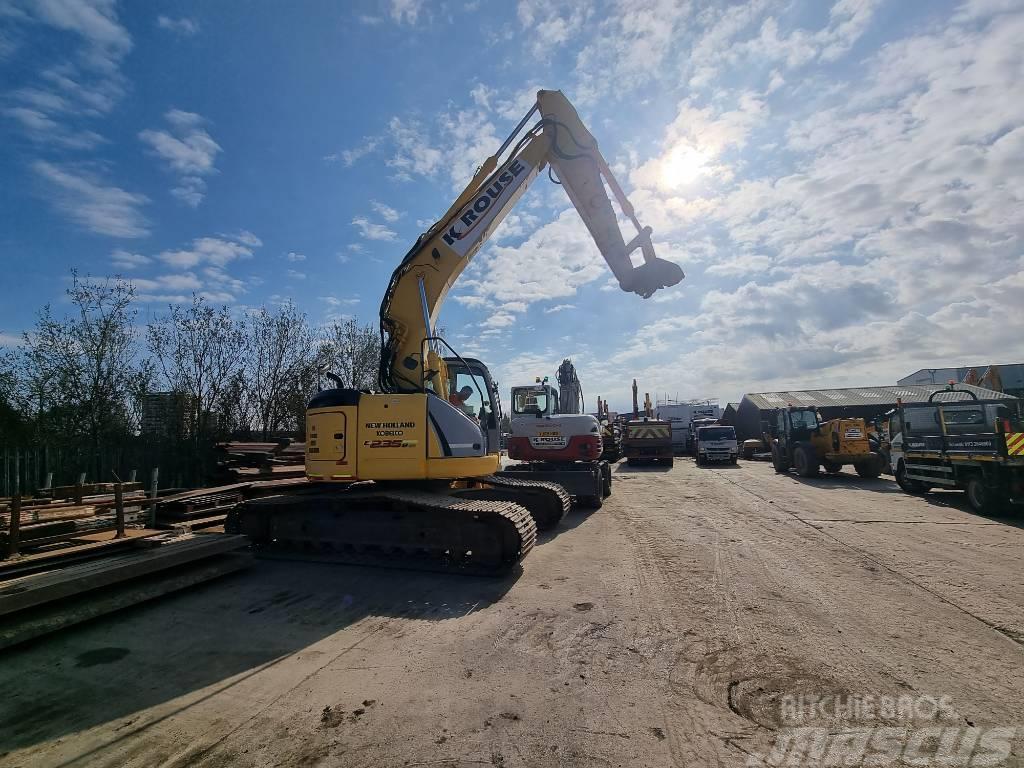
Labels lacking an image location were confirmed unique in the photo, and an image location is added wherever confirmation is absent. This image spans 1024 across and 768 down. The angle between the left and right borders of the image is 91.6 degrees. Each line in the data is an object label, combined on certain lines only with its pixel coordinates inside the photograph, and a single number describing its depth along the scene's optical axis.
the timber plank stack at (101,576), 4.53
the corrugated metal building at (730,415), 43.34
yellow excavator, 6.53
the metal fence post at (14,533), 5.48
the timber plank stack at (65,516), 6.39
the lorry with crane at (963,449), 9.66
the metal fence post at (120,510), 6.29
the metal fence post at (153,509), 8.19
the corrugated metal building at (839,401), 36.84
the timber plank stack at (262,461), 11.79
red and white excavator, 11.35
